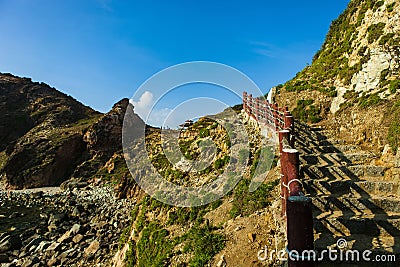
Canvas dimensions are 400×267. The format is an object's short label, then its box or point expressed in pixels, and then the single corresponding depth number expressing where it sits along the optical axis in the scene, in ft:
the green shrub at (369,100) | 32.04
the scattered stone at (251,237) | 18.90
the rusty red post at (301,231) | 8.57
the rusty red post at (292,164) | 13.00
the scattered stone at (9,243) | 57.00
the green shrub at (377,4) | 46.41
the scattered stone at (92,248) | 45.62
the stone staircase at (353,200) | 14.55
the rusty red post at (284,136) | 19.53
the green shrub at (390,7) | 43.18
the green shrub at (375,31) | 42.78
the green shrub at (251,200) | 22.89
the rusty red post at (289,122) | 23.81
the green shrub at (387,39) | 38.93
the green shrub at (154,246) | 24.23
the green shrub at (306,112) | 44.74
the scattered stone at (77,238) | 54.04
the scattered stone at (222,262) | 18.17
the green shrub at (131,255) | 31.22
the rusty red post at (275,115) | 29.44
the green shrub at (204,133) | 43.24
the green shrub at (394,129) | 22.06
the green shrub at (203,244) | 20.00
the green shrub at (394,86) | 31.07
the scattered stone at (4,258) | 52.18
